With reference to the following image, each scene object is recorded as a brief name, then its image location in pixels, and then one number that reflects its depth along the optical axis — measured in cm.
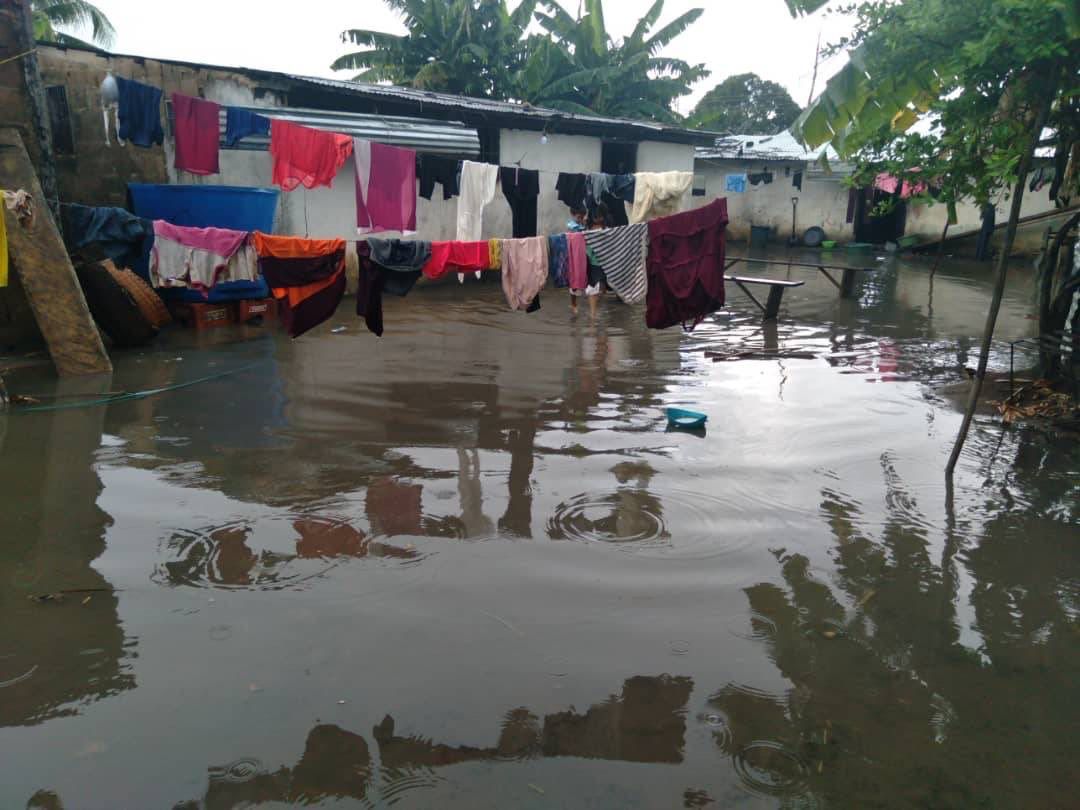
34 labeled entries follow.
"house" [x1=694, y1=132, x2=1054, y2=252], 2442
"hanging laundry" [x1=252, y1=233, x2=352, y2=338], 732
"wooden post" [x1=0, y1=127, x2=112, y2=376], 784
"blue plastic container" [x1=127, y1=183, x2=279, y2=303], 971
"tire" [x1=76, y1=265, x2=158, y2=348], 873
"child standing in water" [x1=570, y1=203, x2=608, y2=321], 1125
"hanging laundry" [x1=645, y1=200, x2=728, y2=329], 760
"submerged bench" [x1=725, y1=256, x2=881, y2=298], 1435
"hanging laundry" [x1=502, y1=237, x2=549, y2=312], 798
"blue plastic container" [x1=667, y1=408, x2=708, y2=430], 669
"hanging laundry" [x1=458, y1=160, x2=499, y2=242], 1103
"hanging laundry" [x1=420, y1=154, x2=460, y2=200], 1049
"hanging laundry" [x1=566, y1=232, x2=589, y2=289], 795
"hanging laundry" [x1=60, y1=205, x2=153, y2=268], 883
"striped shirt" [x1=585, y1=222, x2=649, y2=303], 772
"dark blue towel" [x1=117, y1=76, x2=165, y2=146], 898
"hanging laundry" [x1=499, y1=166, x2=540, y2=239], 1092
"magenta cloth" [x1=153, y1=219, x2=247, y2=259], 838
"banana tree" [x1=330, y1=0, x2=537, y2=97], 2167
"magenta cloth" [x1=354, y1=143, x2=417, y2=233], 925
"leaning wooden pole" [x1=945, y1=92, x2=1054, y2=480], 516
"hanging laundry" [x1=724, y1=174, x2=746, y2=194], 2547
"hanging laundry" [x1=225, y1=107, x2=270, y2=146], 877
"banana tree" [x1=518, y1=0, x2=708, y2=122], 2269
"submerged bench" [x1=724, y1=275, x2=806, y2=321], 1189
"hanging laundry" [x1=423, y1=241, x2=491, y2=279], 757
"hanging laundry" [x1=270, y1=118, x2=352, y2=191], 884
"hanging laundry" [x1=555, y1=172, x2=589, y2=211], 1197
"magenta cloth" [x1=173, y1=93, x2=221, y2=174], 891
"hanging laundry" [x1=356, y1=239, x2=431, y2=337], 734
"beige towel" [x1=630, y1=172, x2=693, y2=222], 1308
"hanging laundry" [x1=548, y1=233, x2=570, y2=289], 803
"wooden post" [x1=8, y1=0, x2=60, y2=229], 849
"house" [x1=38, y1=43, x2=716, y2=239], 997
